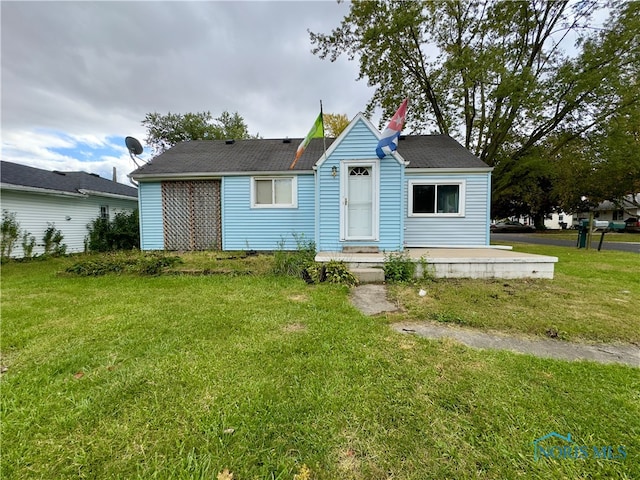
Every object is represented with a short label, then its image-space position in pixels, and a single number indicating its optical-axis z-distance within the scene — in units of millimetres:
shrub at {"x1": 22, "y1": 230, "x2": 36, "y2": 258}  9336
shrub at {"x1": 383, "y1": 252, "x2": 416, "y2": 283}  5758
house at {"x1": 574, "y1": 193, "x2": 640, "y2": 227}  37594
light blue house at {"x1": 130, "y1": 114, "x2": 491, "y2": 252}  8820
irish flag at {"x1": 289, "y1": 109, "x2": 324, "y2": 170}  6406
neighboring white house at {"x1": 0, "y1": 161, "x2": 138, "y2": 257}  9227
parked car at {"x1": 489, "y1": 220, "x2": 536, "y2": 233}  31219
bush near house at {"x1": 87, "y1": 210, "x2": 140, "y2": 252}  11438
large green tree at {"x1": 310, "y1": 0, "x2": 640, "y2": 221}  10508
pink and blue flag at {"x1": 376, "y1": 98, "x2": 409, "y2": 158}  5775
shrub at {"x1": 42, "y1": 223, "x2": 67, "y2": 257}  9969
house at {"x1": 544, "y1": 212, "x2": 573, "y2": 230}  48962
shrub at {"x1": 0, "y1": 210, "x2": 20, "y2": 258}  8828
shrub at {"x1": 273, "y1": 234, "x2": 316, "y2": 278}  6178
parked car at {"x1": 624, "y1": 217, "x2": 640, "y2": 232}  26188
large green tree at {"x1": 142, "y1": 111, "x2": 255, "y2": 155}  24125
